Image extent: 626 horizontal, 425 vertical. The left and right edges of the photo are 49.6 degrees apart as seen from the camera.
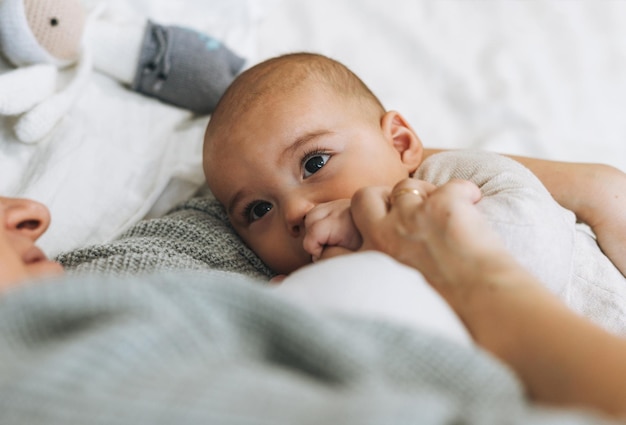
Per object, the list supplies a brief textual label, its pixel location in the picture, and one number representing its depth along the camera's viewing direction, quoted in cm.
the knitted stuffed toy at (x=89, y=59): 127
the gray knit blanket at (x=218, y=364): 49
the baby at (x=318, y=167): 94
